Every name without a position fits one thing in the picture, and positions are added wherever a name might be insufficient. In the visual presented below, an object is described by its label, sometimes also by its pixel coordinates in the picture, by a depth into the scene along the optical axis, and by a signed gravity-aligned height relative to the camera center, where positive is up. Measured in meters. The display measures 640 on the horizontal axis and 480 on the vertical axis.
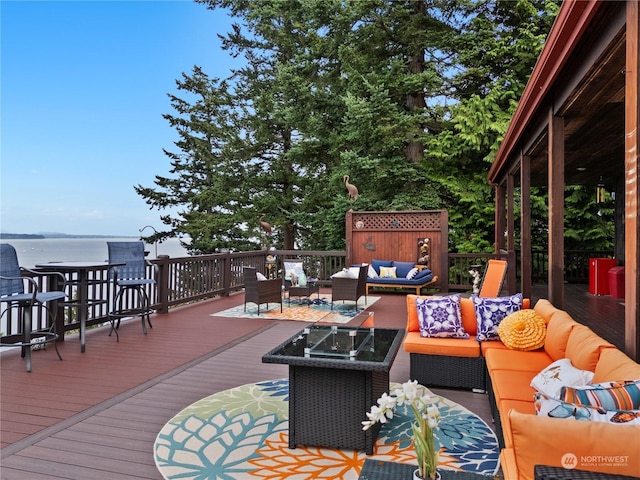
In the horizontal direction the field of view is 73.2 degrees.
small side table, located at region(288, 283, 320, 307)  7.77 -0.84
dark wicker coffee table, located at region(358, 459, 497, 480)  1.75 -0.95
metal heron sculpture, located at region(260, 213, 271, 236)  11.49 +0.48
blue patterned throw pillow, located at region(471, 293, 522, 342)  3.71 -0.59
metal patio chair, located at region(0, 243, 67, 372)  4.12 -0.49
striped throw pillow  1.55 -0.56
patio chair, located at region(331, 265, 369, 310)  7.37 -0.76
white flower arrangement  1.64 -0.70
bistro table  4.80 -0.40
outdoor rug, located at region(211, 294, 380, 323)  6.88 -1.15
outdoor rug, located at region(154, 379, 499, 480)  2.36 -1.24
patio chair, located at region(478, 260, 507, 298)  5.66 -0.47
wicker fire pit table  2.59 -0.93
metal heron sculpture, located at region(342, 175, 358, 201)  11.21 +1.43
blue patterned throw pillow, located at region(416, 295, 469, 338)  3.82 -0.66
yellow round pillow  3.30 -0.67
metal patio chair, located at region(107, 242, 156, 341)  5.73 -0.41
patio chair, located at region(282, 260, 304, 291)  8.36 -0.52
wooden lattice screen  9.73 +0.20
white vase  1.67 -0.90
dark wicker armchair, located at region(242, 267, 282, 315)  6.99 -0.73
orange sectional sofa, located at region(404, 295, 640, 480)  1.34 -0.69
